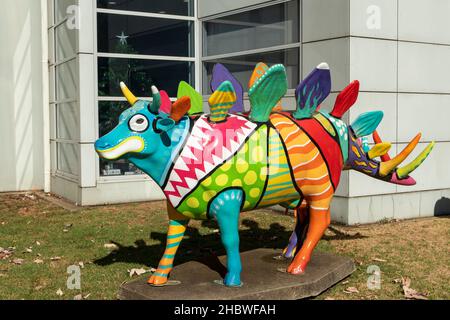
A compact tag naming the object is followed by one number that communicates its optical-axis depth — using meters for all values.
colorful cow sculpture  4.61
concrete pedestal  4.55
